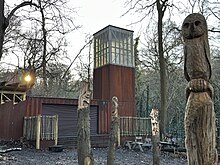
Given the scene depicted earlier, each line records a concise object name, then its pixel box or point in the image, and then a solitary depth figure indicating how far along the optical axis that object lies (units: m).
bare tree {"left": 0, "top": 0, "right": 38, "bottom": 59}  11.92
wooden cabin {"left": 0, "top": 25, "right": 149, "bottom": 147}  17.06
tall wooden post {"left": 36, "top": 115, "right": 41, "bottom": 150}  14.61
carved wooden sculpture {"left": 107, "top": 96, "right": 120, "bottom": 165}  7.76
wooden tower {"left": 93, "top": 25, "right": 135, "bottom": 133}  20.58
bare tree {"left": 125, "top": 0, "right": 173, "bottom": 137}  15.95
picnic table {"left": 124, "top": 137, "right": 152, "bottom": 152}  15.27
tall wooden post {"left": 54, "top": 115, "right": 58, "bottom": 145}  14.88
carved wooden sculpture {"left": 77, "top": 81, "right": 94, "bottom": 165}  6.20
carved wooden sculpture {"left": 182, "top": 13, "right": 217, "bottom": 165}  2.69
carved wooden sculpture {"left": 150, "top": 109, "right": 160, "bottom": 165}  9.30
